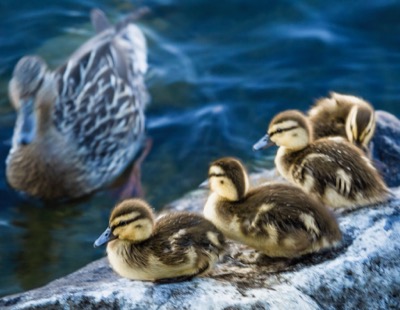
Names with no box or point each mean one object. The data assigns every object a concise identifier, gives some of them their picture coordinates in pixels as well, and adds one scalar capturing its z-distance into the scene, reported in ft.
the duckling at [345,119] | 31.04
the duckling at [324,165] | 27.50
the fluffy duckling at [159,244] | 24.43
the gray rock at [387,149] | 33.94
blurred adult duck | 41.45
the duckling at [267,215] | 25.25
